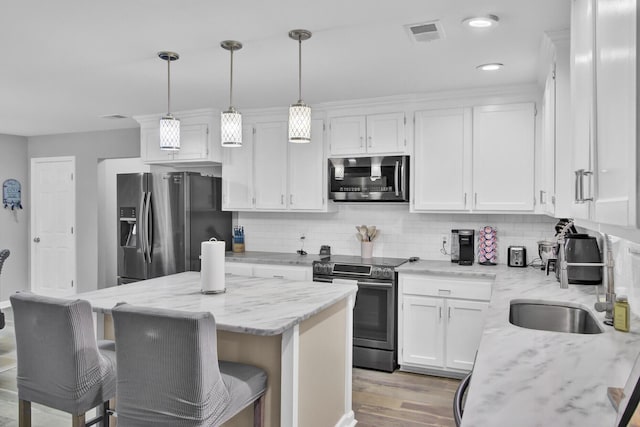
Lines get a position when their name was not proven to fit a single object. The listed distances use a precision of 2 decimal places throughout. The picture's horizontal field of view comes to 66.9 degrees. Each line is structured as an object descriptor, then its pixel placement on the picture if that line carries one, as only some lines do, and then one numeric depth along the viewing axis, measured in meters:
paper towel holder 2.74
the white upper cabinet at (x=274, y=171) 4.71
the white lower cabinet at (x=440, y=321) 3.85
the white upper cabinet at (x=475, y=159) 3.94
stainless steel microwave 4.33
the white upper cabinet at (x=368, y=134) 4.34
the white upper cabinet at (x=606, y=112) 0.79
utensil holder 4.67
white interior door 6.66
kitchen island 2.24
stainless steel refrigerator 4.80
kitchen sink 2.54
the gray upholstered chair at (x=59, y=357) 2.06
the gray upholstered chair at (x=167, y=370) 1.84
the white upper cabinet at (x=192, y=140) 4.95
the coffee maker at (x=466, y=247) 4.28
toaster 4.16
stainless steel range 4.10
